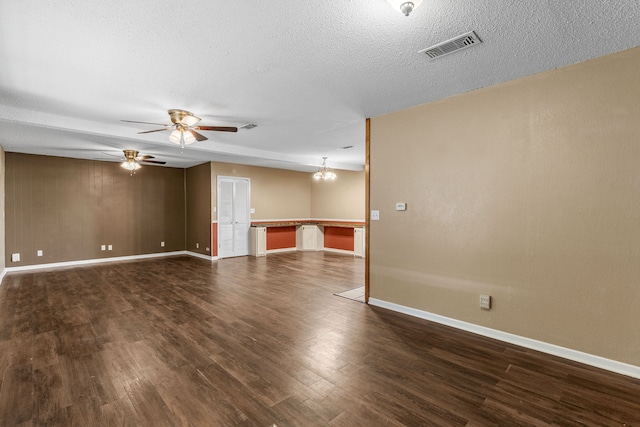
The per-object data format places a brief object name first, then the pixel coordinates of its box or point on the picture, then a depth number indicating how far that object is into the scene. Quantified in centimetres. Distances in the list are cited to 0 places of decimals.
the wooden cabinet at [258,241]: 819
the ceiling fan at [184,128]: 386
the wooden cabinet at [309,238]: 937
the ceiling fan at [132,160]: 602
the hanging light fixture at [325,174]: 796
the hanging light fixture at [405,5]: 171
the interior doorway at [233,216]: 782
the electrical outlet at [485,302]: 312
